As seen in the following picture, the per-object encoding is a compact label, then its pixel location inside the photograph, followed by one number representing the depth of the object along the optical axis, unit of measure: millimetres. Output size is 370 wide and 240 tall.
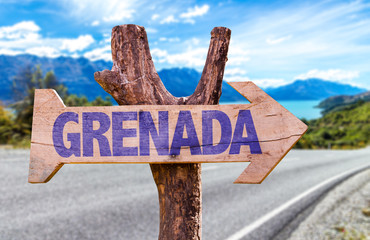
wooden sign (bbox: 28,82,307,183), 1437
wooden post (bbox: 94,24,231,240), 1490
